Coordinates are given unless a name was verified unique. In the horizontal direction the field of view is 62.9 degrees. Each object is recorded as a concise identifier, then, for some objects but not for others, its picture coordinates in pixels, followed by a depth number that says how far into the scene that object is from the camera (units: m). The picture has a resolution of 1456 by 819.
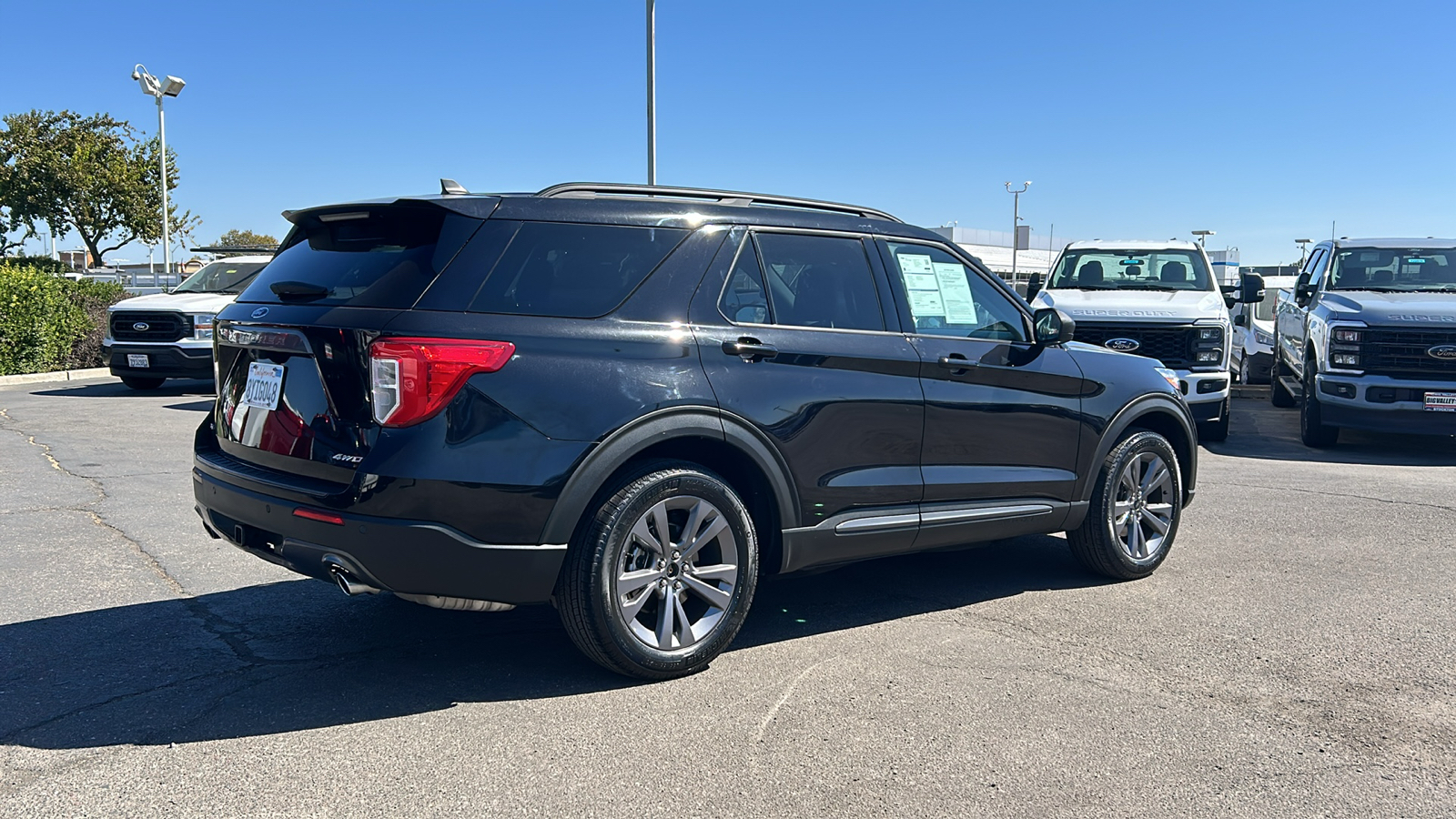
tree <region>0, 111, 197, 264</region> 46.00
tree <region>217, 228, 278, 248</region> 99.43
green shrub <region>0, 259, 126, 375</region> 16.70
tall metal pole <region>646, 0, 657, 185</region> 18.14
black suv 3.93
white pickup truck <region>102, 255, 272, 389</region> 14.80
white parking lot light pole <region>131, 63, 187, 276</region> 28.03
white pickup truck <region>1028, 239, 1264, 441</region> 11.24
